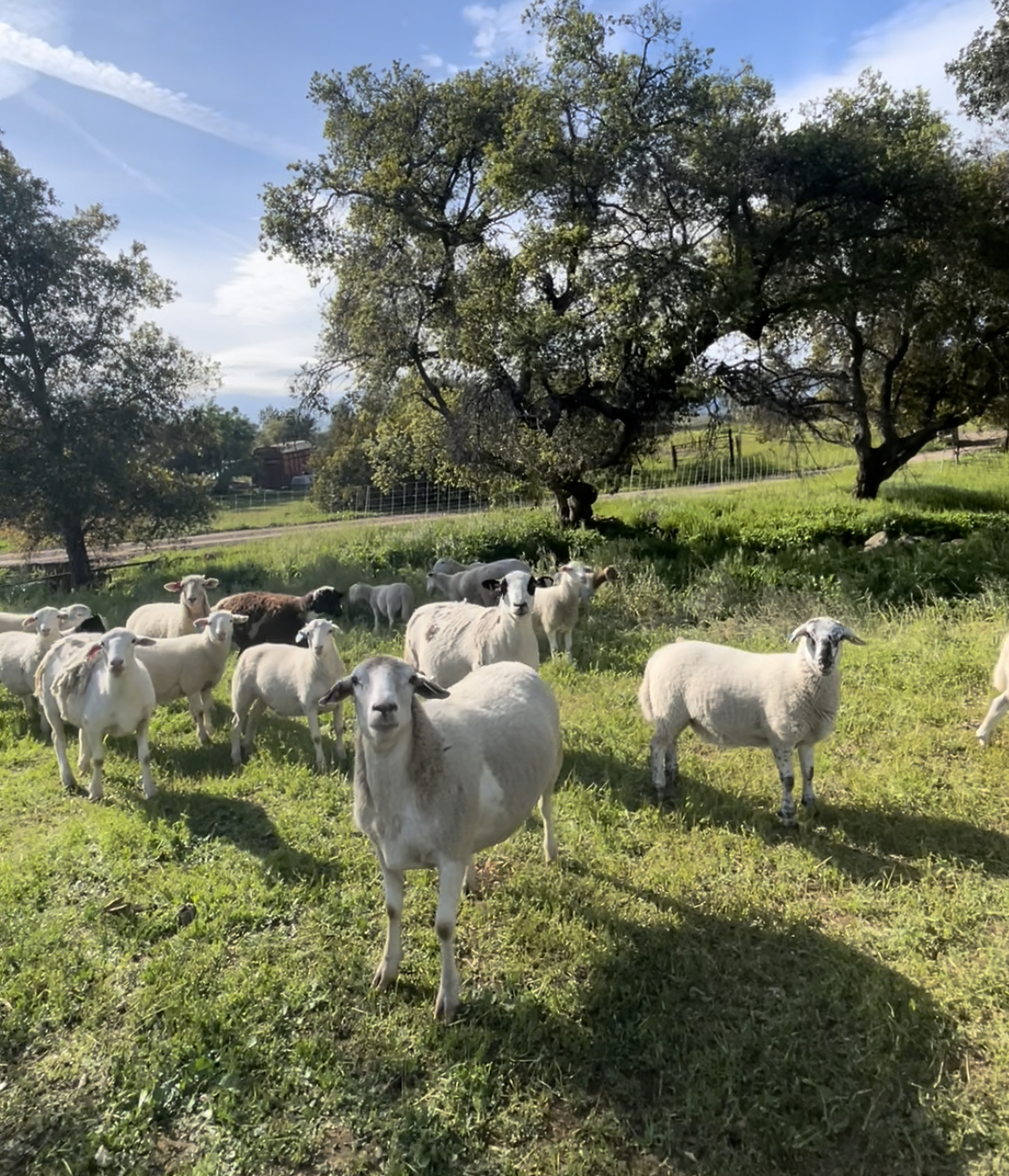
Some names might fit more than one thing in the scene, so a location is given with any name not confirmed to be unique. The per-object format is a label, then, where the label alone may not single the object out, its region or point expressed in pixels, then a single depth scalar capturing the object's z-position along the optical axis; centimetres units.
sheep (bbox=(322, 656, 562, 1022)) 367
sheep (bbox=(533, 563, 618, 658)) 1011
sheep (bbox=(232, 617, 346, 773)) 670
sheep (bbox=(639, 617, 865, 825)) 522
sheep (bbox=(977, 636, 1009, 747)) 609
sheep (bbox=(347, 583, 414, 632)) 1296
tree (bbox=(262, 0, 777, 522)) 1345
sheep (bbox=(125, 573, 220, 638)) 912
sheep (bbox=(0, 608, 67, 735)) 805
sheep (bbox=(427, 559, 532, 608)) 1315
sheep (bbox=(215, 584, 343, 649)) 1041
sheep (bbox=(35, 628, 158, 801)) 618
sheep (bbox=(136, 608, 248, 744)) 728
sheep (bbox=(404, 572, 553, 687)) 686
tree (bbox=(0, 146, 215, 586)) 1683
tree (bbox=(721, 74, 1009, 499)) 1380
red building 6531
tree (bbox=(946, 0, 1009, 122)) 1450
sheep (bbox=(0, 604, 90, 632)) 905
